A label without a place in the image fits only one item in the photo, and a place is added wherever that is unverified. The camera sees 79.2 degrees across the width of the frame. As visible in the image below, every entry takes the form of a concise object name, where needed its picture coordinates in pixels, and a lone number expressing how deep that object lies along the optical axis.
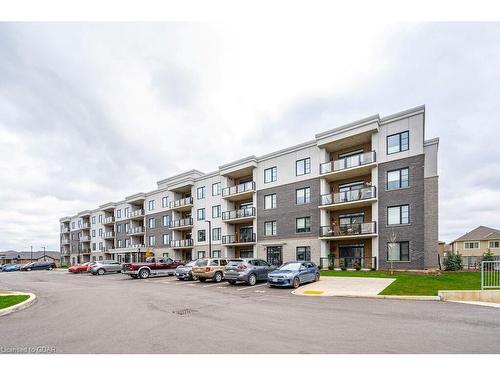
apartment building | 23.02
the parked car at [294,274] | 16.48
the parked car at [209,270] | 20.55
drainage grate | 9.92
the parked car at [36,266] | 49.59
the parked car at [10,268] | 50.17
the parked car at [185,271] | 22.50
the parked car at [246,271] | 18.11
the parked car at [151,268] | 25.66
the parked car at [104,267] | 33.25
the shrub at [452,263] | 30.73
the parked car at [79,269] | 38.25
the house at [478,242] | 55.76
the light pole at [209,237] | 36.19
